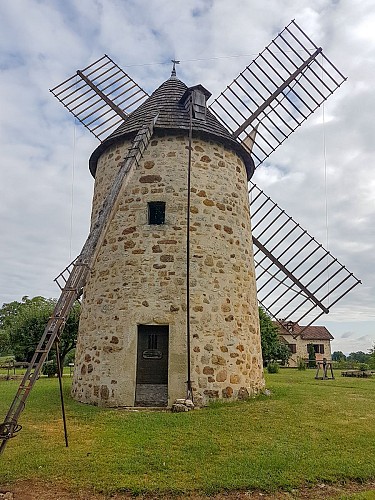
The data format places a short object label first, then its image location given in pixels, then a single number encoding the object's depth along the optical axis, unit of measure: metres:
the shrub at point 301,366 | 25.35
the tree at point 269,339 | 29.58
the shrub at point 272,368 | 21.05
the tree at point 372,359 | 32.51
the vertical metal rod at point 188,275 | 8.66
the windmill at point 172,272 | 8.91
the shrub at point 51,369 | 18.95
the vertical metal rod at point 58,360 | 5.52
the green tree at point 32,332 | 23.16
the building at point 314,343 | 41.38
